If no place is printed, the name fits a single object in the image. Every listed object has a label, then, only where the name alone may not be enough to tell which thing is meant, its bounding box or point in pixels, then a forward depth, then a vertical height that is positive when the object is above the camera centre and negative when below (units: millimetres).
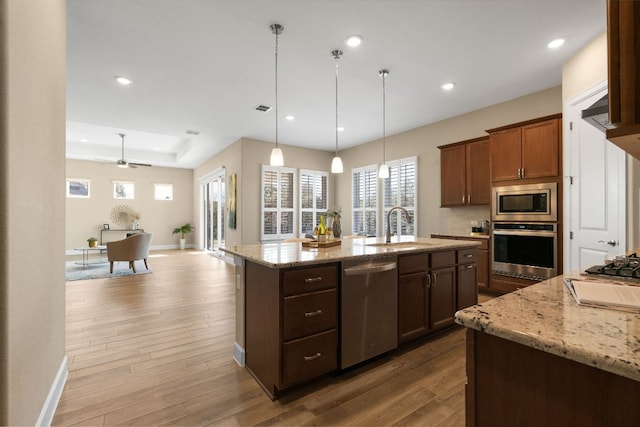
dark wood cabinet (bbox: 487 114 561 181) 3611 +838
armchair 5910 -687
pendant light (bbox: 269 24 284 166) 3105 +597
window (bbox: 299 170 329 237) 7438 +440
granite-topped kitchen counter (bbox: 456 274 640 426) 603 -349
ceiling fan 7484 +1347
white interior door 2775 +223
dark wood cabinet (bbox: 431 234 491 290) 4191 -701
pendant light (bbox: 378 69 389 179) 3629 +1713
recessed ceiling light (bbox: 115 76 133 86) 3748 +1735
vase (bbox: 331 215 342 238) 3080 -130
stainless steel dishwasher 2119 -719
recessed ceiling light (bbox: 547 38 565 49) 2949 +1731
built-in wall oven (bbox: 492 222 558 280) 3611 -462
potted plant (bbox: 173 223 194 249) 10640 -545
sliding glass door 8266 +190
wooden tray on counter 2602 -264
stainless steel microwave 3617 +151
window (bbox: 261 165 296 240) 6848 +294
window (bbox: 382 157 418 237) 5844 +463
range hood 1220 +433
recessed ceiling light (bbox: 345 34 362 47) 2866 +1722
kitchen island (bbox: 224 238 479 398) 1886 -661
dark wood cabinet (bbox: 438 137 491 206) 4477 +657
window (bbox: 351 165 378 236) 6801 +331
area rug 5602 -1149
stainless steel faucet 3012 -206
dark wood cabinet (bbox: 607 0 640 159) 675 +345
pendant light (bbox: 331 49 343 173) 3535 +584
